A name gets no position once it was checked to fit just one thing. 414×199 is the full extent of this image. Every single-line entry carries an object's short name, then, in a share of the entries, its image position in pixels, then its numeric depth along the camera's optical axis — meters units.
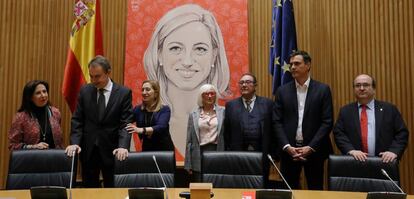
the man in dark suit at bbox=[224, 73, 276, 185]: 3.64
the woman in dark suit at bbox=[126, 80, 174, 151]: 3.67
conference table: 2.29
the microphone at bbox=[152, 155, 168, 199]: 2.55
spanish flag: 4.31
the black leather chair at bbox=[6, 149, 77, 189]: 2.74
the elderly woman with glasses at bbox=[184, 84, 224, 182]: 3.71
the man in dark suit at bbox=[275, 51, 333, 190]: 3.47
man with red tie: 3.32
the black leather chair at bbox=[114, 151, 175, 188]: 2.76
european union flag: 4.20
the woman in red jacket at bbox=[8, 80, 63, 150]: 3.51
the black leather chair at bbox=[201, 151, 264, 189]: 2.80
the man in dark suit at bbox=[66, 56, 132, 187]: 3.35
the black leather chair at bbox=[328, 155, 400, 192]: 2.64
